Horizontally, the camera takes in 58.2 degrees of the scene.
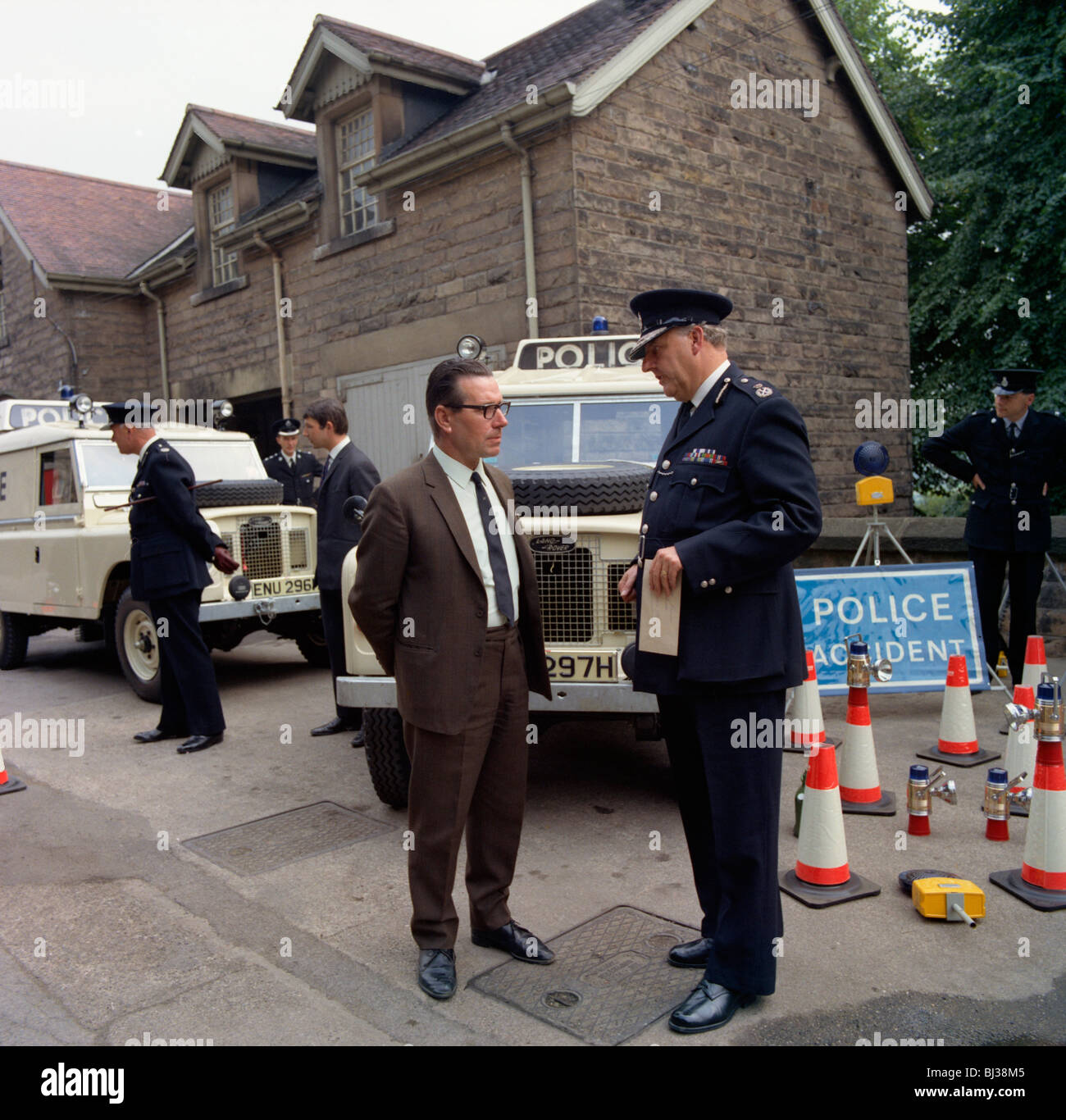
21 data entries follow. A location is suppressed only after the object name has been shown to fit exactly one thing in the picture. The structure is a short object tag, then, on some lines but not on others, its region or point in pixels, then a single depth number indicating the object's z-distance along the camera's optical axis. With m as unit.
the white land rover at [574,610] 4.32
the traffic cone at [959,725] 5.25
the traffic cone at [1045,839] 3.59
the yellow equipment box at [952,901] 3.40
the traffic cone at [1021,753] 4.72
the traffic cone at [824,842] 3.68
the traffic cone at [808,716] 4.02
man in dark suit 5.88
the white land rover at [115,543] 7.60
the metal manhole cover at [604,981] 2.85
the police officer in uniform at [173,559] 5.98
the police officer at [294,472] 10.07
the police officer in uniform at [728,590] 2.64
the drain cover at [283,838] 4.26
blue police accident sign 6.09
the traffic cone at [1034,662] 5.28
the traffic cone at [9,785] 5.37
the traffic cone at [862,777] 4.56
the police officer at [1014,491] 6.13
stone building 9.45
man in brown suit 3.01
